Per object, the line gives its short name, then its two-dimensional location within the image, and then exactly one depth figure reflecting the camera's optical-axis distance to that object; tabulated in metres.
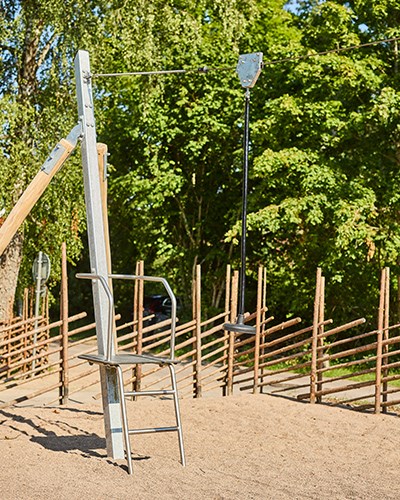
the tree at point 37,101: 14.32
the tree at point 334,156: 17.30
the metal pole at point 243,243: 7.15
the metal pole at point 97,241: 7.66
